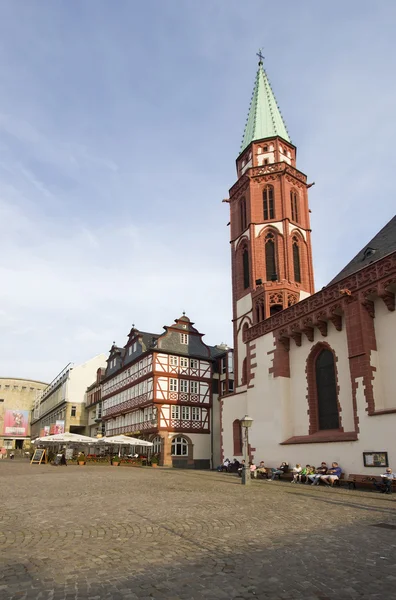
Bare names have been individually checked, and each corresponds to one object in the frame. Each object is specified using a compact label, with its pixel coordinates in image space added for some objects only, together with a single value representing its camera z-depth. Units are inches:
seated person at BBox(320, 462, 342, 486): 781.9
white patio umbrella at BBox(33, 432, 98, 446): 1405.0
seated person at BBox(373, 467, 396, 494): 668.1
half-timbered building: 1659.7
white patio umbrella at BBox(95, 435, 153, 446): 1428.0
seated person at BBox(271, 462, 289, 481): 938.7
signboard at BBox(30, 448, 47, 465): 1594.5
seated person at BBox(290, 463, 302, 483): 860.0
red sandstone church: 784.9
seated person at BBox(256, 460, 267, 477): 990.4
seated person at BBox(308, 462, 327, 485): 807.8
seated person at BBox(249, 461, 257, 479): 993.5
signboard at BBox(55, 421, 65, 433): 2409.0
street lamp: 778.8
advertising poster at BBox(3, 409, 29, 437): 3983.8
